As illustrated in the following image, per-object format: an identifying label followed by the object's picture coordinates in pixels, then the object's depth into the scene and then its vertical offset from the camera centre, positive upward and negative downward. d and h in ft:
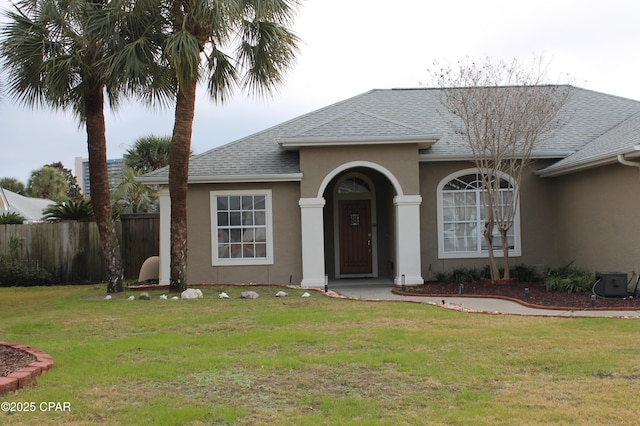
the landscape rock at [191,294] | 42.54 -3.53
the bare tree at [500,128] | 47.03 +7.93
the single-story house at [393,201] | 48.88 +2.87
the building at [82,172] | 224.33 +26.35
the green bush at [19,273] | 60.59 -2.72
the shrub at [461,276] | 50.57 -3.25
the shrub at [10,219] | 67.62 +2.79
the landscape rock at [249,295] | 41.98 -3.64
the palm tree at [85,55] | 41.01 +12.53
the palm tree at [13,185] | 168.42 +16.33
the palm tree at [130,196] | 77.10 +5.71
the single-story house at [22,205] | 100.73 +6.65
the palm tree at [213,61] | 41.39 +12.48
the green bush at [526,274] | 50.90 -3.23
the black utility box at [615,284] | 40.11 -3.30
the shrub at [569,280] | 43.24 -3.27
